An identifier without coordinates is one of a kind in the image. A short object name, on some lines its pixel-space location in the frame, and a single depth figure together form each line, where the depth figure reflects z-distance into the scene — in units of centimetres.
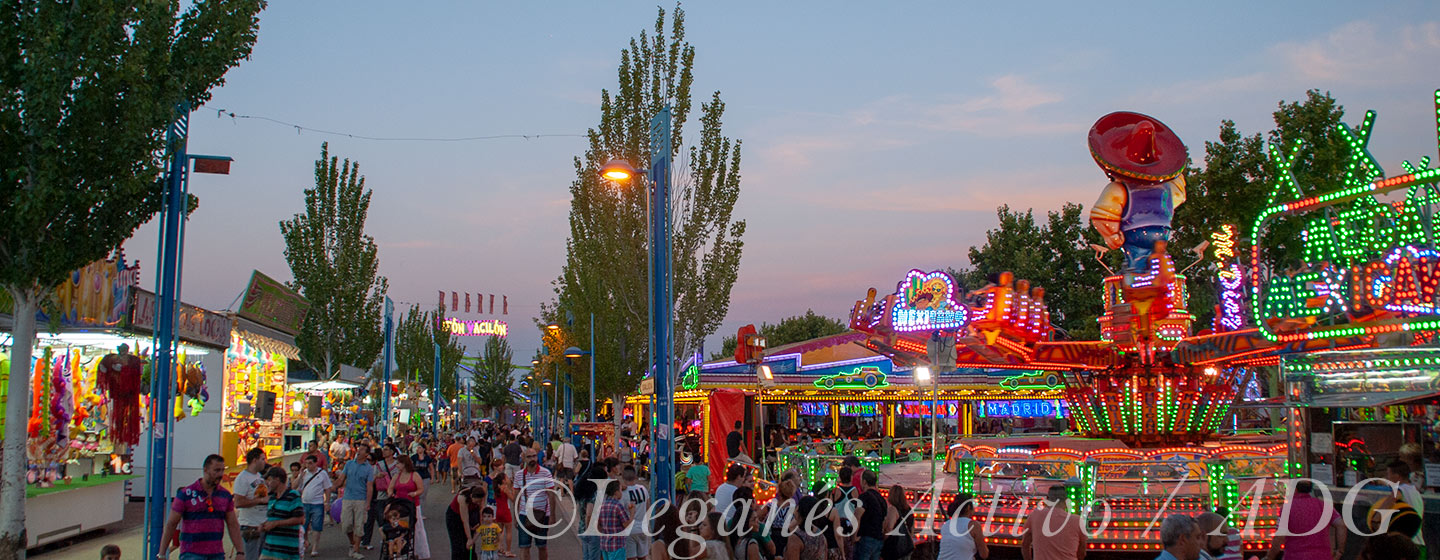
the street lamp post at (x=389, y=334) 3271
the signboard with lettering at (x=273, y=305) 2261
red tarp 2386
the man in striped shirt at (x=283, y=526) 928
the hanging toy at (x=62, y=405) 1522
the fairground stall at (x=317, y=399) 2903
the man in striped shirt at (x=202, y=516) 848
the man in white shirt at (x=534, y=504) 1285
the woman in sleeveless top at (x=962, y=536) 879
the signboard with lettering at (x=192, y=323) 1524
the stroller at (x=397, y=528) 1132
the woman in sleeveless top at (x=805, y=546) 915
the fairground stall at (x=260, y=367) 2159
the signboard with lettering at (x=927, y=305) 1919
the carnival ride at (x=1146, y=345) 1310
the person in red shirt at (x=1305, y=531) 860
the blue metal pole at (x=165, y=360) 1130
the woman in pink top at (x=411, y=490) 1219
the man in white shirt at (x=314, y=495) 1380
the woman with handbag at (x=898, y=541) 1012
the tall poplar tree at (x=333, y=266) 3447
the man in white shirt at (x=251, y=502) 1078
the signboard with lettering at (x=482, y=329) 9281
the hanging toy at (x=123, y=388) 1538
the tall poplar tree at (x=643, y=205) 2638
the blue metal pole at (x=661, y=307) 1255
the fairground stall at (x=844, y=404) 2444
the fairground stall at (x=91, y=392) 1423
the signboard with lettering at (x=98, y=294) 1370
